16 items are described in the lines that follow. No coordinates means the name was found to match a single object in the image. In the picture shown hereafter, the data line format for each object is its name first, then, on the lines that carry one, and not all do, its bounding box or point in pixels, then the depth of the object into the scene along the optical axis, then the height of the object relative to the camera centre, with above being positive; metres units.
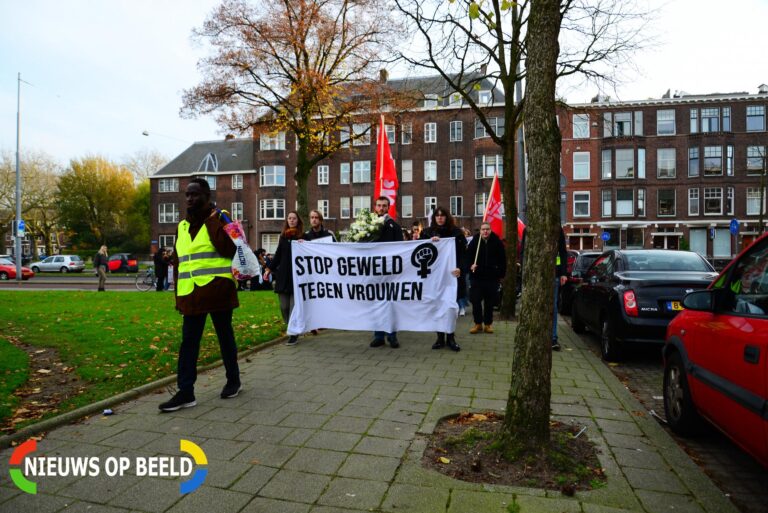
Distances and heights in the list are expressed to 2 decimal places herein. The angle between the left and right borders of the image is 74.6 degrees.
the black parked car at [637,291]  6.80 -0.70
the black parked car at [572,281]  12.70 -0.90
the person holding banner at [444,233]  7.81 +0.22
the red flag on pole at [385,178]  11.56 +1.61
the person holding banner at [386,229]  8.00 +0.30
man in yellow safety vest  4.76 -0.23
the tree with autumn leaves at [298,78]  21.14 +7.43
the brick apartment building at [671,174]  45.62 +6.35
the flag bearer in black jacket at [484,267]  8.87 -0.38
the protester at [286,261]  8.18 -0.19
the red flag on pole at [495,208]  14.88 +1.11
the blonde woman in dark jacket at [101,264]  22.55 -0.51
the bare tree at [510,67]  10.80 +4.09
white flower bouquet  8.27 +0.33
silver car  44.41 -1.01
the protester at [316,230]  8.38 +0.32
